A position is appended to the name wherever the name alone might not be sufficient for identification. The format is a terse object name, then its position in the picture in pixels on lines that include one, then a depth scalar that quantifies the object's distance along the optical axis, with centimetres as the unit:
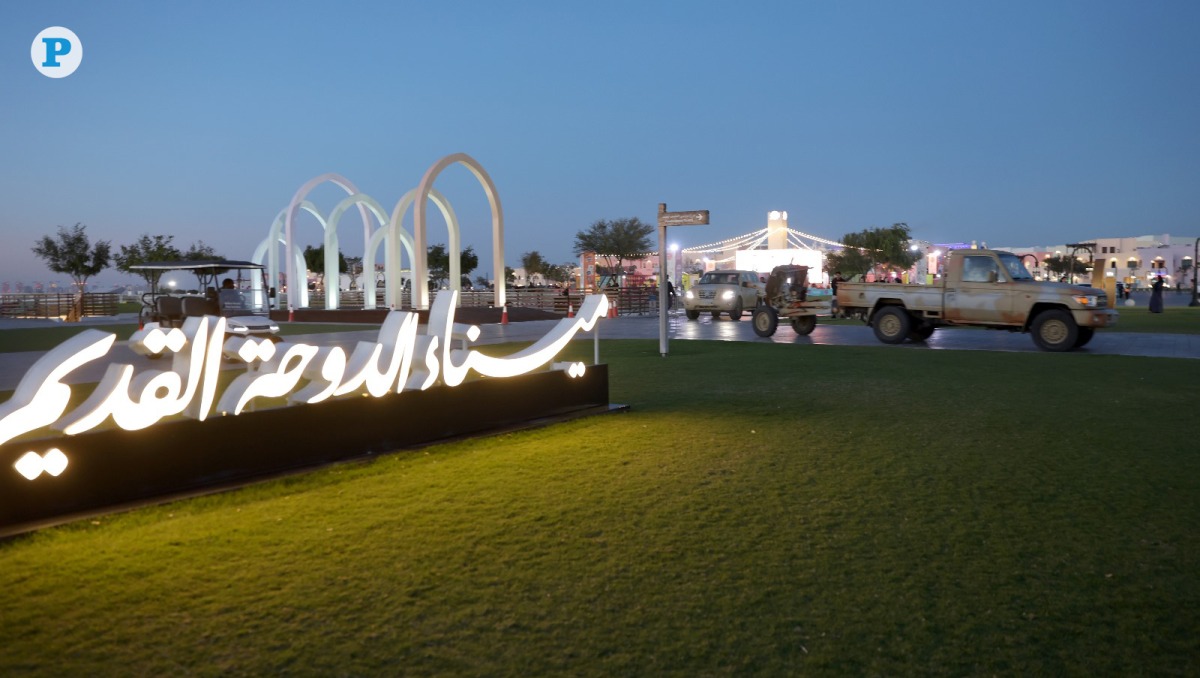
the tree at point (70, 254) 5812
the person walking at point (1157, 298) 3516
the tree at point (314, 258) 8544
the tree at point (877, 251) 9444
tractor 2228
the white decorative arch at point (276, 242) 3958
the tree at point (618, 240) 8425
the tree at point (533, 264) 11138
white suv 3159
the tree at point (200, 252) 6983
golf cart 1698
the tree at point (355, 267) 7478
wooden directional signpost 1542
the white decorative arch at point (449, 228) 3269
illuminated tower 16288
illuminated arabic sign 532
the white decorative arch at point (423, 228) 3053
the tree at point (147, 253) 6381
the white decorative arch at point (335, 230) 3941
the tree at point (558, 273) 11200
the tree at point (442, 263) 7794
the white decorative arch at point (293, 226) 3788
